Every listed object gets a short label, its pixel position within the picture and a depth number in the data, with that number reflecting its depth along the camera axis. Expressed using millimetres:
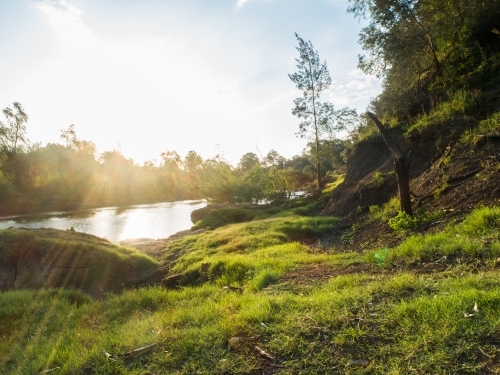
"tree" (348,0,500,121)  14109
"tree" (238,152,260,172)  66662
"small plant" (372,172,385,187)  13688
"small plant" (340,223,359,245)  10445
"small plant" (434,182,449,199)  9264
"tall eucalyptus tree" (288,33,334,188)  28562
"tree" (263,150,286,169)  41559
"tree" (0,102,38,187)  56531
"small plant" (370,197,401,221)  10676
